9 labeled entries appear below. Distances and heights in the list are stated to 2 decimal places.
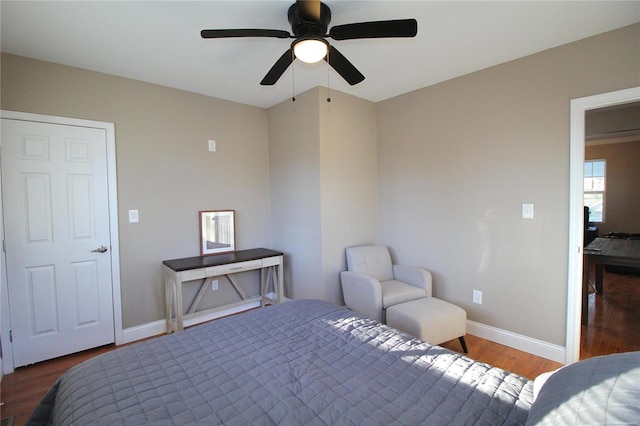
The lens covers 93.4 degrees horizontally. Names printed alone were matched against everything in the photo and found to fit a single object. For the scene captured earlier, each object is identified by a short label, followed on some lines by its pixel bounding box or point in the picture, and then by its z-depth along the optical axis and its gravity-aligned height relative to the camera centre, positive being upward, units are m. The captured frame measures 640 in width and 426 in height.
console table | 2.85 -0.70
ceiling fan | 1.61 +0.94
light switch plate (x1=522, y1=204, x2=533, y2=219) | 2.61 -0.10
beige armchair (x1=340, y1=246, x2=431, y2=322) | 2.80 -0.82
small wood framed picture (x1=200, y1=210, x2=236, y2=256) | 3.41 -0.31
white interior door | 2.43 -0.27
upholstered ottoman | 2.39 -0.97
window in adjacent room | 6.18 +0.23
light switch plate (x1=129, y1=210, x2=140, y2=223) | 2.95 -0.10
